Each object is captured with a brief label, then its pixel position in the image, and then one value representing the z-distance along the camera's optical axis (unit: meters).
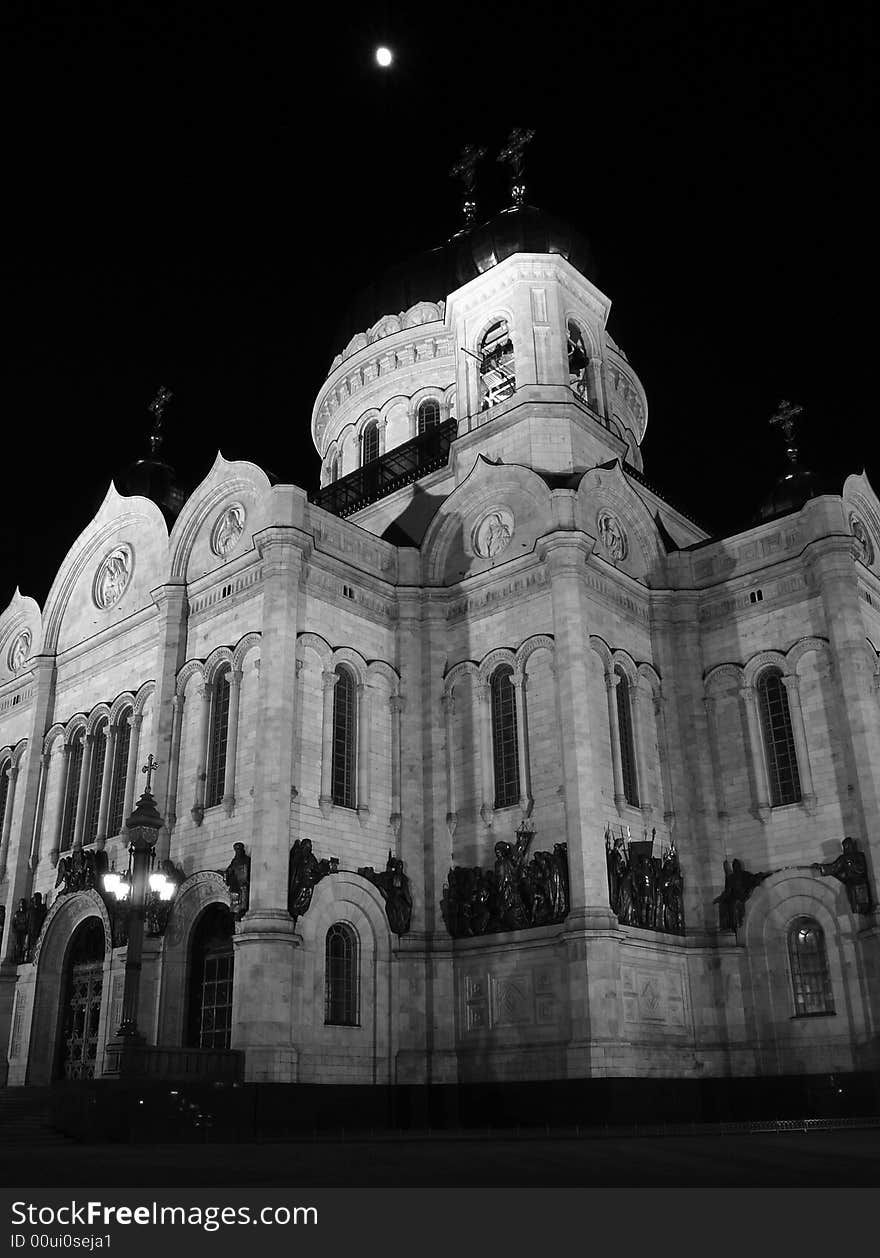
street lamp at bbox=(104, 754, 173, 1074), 18.75
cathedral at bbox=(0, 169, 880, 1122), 23.38
